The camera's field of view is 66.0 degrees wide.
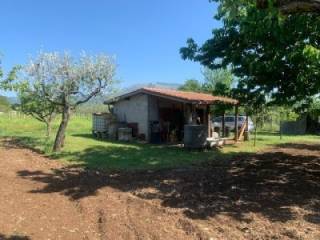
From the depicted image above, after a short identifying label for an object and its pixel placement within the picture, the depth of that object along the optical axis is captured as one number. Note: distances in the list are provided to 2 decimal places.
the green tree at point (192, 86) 32.00
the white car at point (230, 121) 20.07
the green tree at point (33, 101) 9.39
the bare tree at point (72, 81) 11.22
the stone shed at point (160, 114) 14.04
